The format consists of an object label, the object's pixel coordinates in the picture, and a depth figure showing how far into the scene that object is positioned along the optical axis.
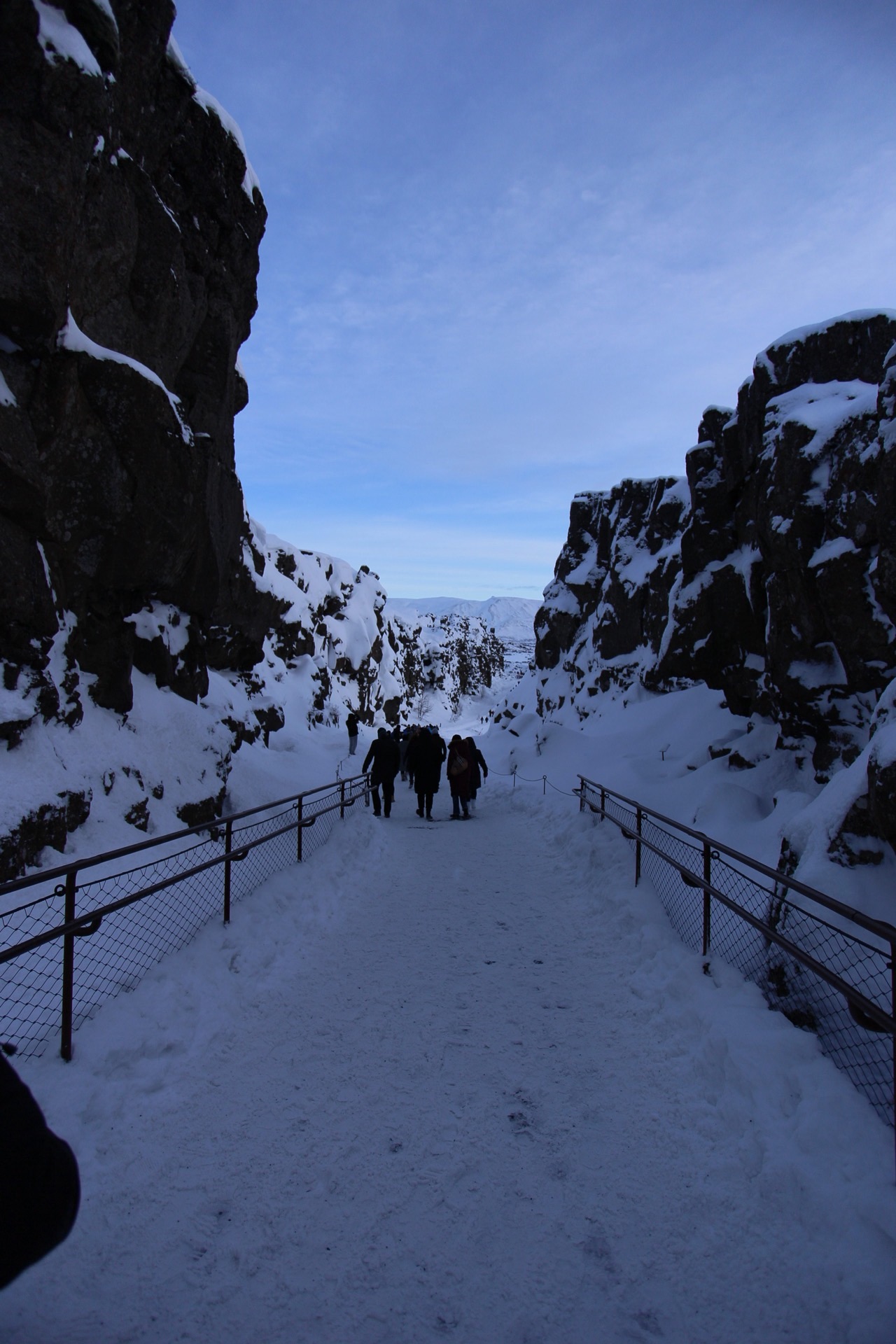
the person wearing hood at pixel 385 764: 13.04
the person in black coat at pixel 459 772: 13.60
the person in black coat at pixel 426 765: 13.16
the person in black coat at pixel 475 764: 13.95
